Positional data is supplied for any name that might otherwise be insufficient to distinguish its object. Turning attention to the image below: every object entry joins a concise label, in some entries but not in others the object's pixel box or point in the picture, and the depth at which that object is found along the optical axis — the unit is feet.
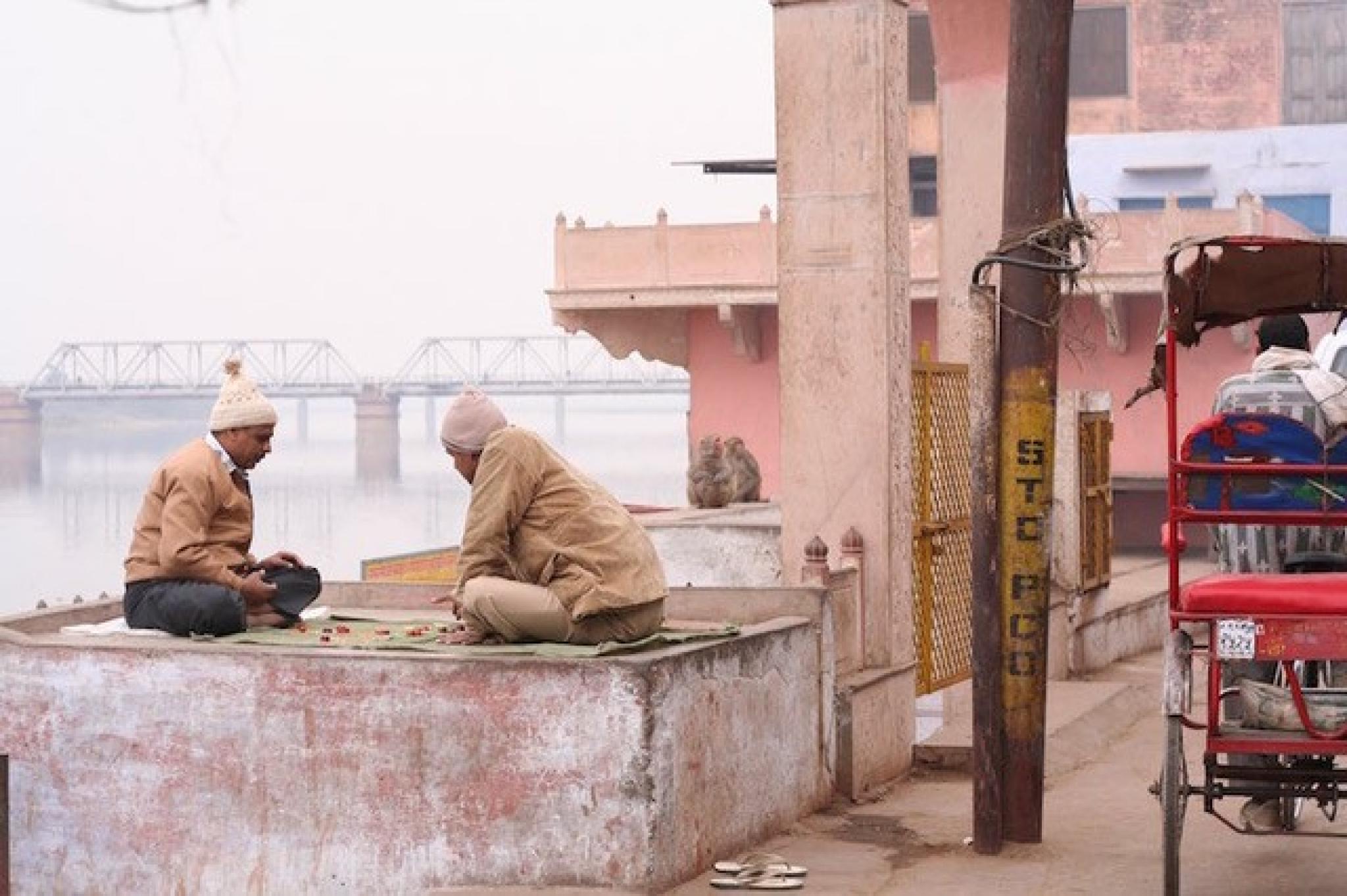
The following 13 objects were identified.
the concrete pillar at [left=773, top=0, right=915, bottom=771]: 33.42
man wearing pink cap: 26.55
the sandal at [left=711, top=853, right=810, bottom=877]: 26.13
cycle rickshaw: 22.71
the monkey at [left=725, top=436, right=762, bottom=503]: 67.36
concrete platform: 25.00
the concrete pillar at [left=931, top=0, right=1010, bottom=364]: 43.01
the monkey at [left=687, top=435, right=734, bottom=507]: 66.64
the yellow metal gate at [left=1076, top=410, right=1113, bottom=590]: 50.57
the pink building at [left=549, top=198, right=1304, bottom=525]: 92.68
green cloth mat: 26.02
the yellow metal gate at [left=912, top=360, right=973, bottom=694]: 36.94
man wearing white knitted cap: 28.71
